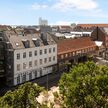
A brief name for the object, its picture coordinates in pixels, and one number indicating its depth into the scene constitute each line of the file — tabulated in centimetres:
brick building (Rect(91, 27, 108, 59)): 5288
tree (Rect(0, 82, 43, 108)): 1225
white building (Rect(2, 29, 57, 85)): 3081
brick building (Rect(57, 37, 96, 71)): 3994
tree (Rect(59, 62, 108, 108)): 1453
